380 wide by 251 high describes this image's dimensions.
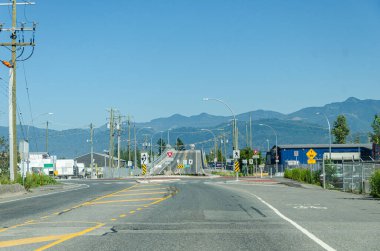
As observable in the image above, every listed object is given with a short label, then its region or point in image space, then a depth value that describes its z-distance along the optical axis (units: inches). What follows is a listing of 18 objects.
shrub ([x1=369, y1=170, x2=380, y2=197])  1222.9
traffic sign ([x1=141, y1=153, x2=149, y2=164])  2150.6
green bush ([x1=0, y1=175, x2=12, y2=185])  1469.5
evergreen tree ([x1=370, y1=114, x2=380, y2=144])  4615.2
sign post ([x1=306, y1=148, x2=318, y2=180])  1881.2
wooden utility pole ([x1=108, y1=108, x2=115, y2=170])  4063.2
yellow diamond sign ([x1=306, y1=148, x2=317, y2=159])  1881.2
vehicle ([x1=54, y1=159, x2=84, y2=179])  4762.6
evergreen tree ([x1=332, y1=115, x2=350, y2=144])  6476.4
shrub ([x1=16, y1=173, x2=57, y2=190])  1707.9
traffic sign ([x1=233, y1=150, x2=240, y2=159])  2351.1
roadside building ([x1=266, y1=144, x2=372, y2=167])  5349.4
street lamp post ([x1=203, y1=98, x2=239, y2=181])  2719.0
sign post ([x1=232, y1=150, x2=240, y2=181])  2351.1
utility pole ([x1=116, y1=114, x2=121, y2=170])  4539.9
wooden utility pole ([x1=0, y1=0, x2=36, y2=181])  1569.9
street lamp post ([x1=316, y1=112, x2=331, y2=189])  1759.4
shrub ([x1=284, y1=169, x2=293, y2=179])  2768.7
